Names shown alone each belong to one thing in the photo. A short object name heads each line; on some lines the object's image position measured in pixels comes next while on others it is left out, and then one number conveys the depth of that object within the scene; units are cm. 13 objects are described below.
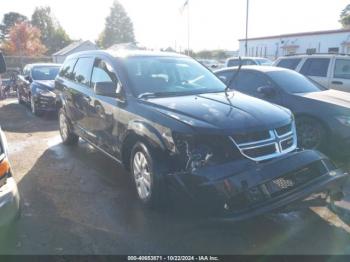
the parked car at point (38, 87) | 1038
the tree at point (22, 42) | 5656
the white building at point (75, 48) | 4550
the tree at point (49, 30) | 7781
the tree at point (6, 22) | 7462
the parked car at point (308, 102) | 584
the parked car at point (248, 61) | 1459
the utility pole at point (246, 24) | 3053
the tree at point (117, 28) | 8119
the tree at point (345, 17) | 5017
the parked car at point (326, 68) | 920
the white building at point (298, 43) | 3062
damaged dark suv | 313
